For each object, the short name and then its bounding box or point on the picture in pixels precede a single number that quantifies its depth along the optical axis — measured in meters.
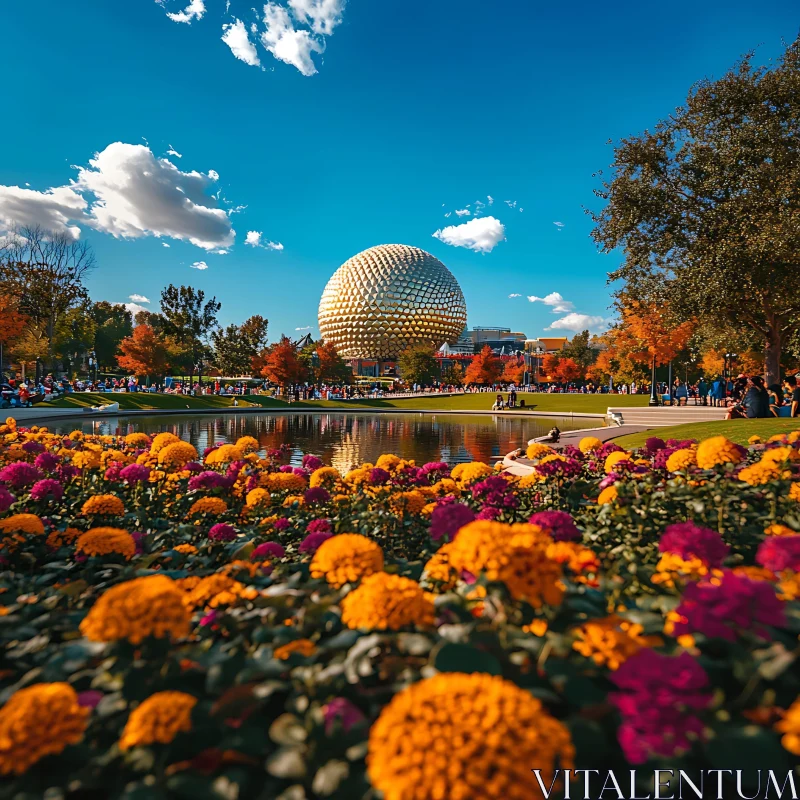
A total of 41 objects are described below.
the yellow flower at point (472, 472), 5.37
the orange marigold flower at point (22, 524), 3.64
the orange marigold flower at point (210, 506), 4.30
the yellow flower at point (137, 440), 7.60
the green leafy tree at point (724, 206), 15.16
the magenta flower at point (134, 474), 5.15
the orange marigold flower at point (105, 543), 3.10
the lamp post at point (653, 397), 33.46
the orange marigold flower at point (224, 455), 6.20
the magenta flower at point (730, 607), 1.54
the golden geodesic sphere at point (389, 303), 89.44
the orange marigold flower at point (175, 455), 5.78
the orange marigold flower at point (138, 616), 1.73
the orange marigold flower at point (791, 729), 1.20
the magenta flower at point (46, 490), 4.75
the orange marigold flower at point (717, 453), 4.39
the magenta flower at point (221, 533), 3.93
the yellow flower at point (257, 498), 4.62
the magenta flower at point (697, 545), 2.15
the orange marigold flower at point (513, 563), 1.77
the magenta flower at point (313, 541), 3.26
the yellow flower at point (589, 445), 6.85
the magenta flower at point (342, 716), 1.48
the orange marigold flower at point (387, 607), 1.81
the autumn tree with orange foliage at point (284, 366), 48.50
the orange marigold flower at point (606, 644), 1.65
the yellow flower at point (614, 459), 5.29
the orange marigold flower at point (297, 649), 1.85
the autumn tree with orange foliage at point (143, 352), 46.94
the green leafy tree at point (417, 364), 67.25
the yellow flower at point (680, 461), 4.68
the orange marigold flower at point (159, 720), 1.44
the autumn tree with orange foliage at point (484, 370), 58.31
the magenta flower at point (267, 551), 3.32
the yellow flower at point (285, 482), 5.12
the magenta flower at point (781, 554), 1.97
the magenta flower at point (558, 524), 2.89
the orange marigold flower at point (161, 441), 6.26
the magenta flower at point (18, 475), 4.88
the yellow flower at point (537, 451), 6.66
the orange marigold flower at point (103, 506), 4.14
